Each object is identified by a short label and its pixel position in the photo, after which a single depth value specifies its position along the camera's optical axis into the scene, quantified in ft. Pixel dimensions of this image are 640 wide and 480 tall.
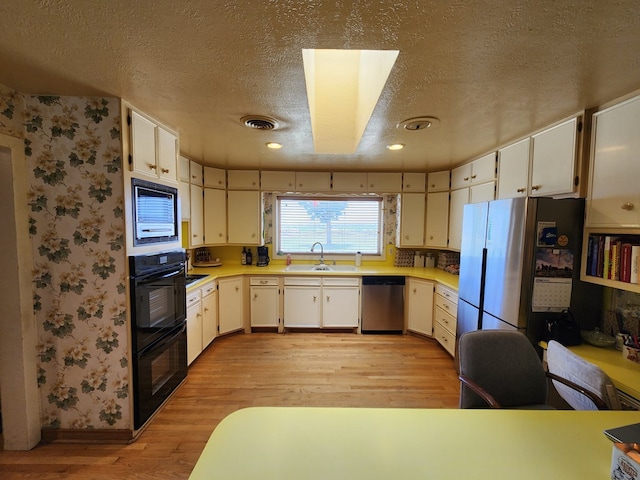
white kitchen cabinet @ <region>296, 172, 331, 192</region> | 12.49
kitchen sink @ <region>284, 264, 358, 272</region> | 12.58
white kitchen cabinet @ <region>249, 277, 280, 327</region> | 11.95
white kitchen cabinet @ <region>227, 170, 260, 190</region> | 12.27
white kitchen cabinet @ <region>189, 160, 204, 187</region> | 10.60
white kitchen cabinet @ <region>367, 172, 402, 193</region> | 12.49
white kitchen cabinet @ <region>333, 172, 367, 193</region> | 12.55
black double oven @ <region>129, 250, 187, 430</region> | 6.12
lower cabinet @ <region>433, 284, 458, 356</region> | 9.85
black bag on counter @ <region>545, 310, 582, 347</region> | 5.80
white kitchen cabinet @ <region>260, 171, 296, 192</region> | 12.35
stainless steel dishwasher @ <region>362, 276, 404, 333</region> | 12.00
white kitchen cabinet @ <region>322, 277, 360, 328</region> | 12.03
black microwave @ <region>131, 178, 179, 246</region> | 6.11
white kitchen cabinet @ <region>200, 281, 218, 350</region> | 9.93
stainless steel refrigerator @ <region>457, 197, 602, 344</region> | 6.04
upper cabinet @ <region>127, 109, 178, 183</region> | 5.99
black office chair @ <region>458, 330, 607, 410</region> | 4.86
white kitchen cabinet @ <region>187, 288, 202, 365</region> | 8.84
